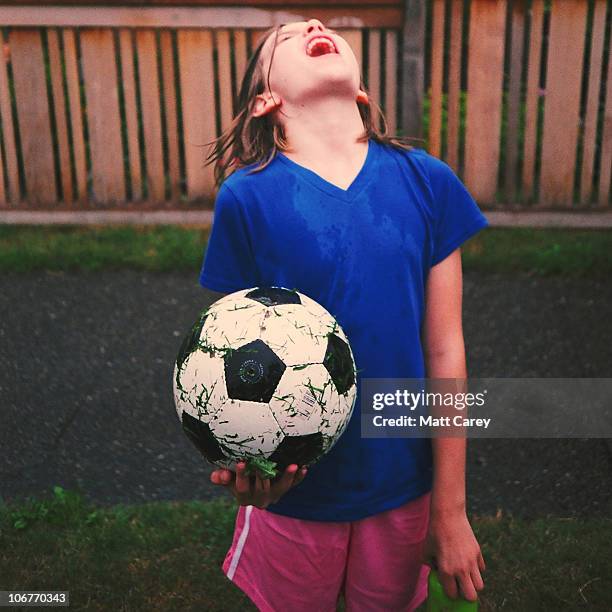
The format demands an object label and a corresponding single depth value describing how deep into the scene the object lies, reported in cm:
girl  195
